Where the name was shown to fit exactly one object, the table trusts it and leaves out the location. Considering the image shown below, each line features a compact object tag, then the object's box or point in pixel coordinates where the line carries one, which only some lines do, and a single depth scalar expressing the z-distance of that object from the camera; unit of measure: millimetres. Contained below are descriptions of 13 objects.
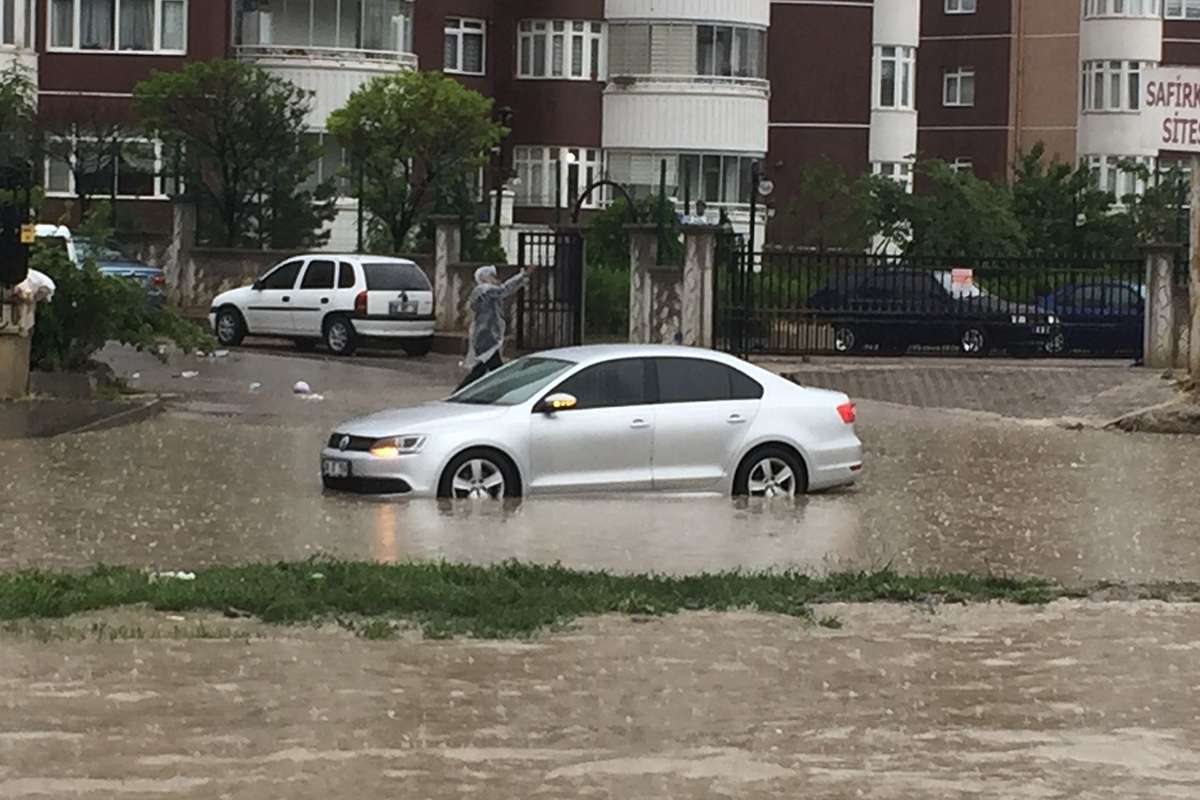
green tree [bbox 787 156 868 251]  54438
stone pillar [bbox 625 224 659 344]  40750
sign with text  30078
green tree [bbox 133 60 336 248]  48750
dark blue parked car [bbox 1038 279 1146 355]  40656
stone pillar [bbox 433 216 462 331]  44812
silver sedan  19656
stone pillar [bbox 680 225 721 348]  40125
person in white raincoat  27234
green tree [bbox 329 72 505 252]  49062
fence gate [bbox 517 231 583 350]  41688
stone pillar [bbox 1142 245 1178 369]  39188
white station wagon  41531
